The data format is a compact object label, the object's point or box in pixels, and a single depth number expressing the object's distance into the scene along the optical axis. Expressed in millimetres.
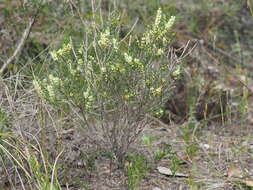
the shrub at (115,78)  2191
